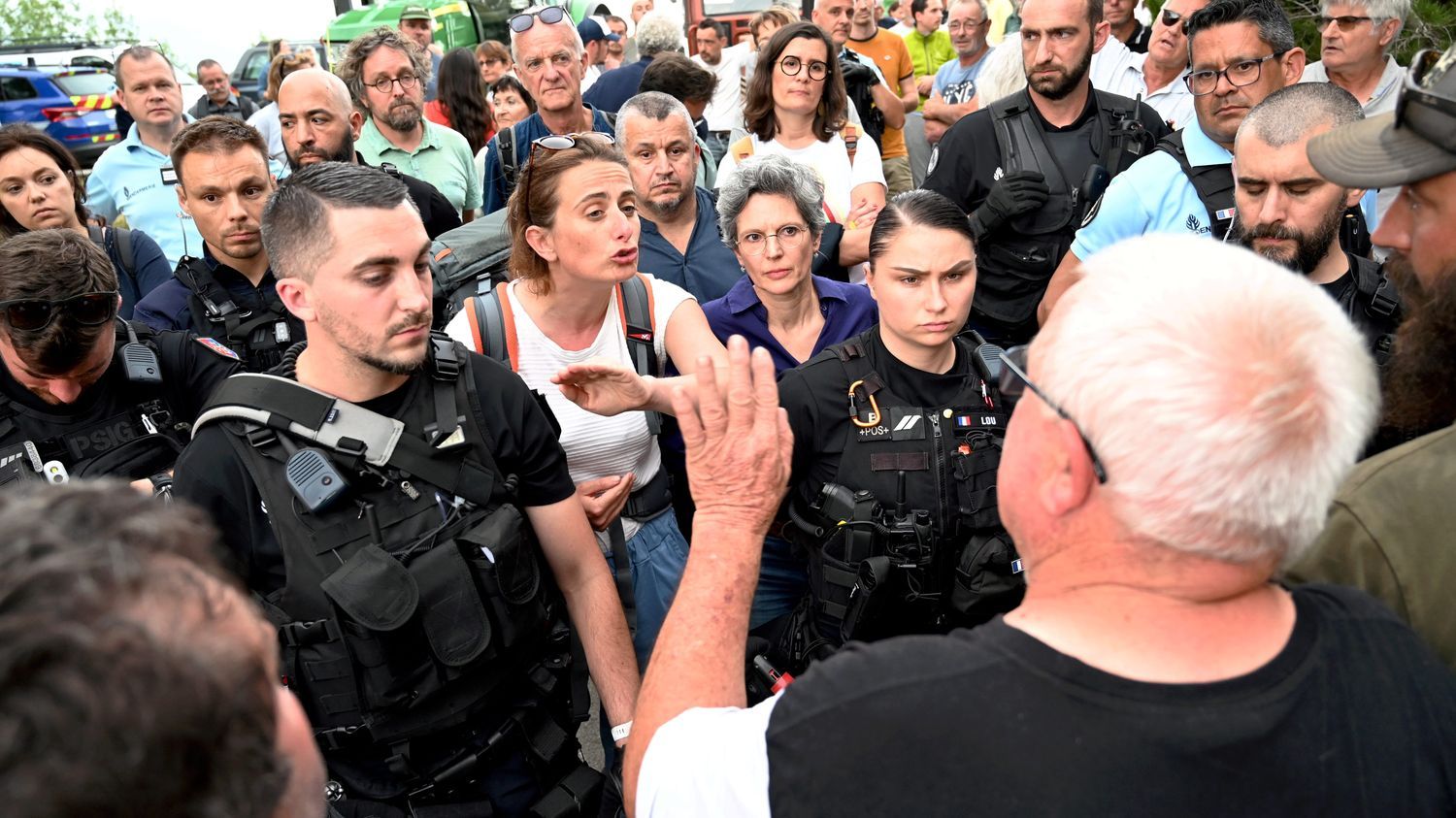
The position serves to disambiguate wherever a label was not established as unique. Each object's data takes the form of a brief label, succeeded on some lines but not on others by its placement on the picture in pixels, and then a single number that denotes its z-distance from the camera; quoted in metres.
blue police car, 17.70
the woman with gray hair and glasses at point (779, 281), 3.83
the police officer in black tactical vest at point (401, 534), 2.20
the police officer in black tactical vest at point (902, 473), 2.73
